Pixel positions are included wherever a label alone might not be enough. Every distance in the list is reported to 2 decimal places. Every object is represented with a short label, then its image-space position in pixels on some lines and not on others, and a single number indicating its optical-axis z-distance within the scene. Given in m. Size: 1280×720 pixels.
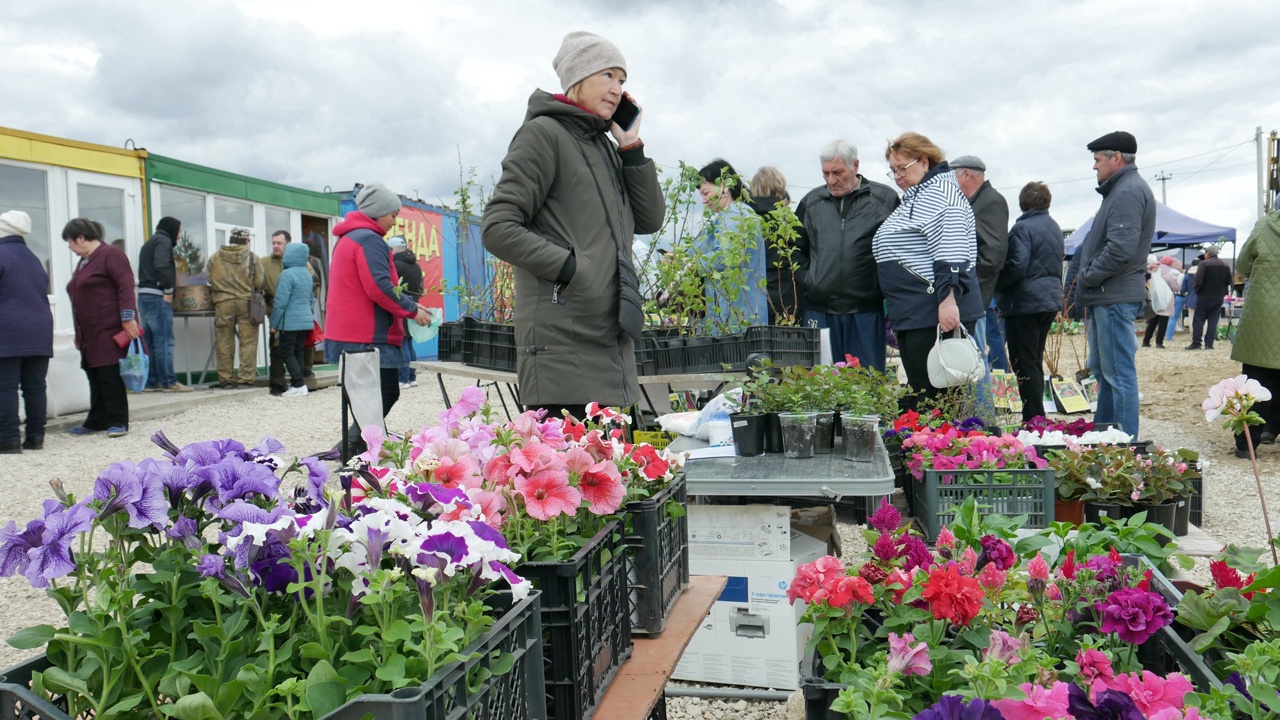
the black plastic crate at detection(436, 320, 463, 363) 5.37
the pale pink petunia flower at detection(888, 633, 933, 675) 1.40
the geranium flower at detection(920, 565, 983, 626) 1.49
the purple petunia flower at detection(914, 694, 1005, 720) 1.13
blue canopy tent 19.64
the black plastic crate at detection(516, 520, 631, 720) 1.32
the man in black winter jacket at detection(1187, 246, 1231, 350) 14.91
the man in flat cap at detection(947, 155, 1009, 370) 5.70
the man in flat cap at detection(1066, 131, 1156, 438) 5.27
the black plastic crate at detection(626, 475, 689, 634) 1.67
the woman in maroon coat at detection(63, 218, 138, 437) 6.92
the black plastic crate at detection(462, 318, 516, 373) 4.86
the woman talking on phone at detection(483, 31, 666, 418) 2.71
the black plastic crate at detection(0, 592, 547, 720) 0.87
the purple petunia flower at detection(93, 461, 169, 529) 1.05
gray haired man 4.92
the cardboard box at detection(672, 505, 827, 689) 2.68
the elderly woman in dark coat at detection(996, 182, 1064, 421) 6.15
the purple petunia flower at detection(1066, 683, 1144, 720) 1.17
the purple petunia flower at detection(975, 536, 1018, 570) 1.68
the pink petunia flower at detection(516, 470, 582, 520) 1.40
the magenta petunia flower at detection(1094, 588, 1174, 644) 1.42
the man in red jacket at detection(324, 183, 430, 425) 5.23
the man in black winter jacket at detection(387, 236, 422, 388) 7.75
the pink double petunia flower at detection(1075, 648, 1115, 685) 1.33
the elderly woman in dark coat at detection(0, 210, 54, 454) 6.48
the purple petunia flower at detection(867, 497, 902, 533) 1.87
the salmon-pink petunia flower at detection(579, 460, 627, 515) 1.53
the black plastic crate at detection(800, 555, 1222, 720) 1.33
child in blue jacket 9.82
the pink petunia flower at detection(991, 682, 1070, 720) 1.17
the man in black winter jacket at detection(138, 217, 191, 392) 9.28
